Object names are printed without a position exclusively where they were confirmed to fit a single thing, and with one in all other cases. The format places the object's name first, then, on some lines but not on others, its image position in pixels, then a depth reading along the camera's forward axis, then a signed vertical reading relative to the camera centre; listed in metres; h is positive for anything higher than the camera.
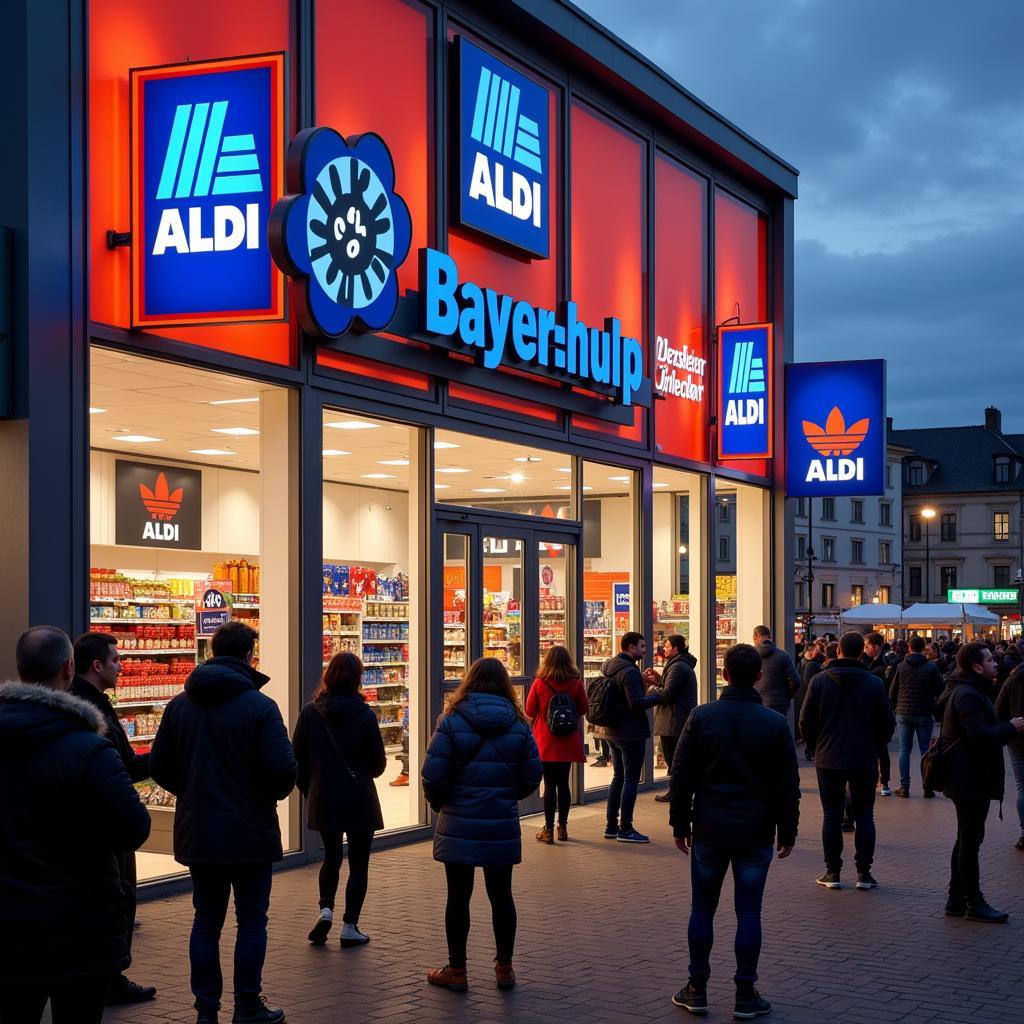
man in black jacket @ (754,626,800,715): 16.84 -1.39
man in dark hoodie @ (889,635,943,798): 16.83 -1.62
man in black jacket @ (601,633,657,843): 13.17 -1.59
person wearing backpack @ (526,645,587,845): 12.65 -1.41
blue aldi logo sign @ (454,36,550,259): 13.69 +3.94
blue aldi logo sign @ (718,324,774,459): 19.14 +2.14
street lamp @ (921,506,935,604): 86.38 -0.65
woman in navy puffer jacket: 7.44 -1.18
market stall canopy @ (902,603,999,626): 38.25 -1.59
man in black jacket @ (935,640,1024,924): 9.41 -1.37
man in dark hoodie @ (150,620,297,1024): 6.57 -1.11
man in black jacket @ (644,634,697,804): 14.24 -1.28
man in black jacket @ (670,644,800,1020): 7.22 -1.24
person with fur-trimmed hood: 4.27 -0.85
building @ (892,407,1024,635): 92.19 +2.20
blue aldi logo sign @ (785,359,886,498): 20.09 +1.76
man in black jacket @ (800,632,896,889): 10.64 -1.35
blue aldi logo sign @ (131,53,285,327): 9.68 +2.52
